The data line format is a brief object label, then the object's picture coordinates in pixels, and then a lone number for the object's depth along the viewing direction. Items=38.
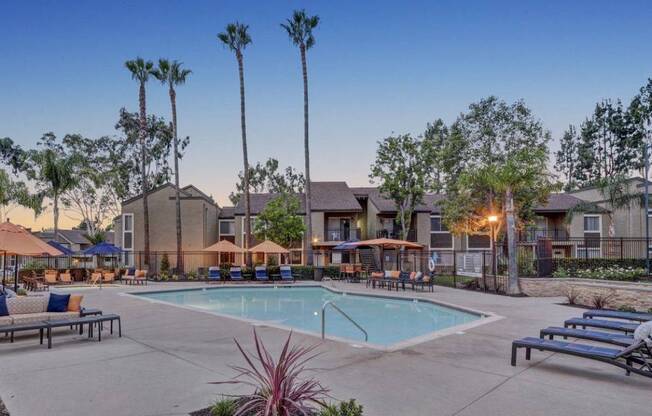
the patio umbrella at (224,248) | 24.98
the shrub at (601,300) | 12.12
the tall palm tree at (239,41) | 27.56
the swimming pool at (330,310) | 11.38
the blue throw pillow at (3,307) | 8.45
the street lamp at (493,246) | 17.56
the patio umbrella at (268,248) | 24.67
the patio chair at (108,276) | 22.91
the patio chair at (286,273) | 24.17
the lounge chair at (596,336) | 6.44
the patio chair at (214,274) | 23.89
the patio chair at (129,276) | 22.89
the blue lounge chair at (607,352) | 5.58
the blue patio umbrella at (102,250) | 24.12
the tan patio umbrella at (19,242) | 10.46
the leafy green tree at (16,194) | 17.08
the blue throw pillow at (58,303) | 9.23
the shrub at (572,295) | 13.47
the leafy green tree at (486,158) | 23.28
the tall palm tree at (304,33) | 27.42
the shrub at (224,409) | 4.02
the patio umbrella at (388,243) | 22.30
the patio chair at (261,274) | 24.27
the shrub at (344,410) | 3.77
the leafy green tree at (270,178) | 55.06
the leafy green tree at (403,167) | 30.31
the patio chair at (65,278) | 21.69
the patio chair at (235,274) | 24.06
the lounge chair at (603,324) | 7.61
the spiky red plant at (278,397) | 3.67
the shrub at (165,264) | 28.38
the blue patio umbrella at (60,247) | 20.00
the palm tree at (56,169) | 26.03
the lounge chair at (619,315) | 8.36
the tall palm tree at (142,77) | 27.86
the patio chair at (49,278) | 20.87
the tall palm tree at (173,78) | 27.59
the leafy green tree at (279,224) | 29.94
